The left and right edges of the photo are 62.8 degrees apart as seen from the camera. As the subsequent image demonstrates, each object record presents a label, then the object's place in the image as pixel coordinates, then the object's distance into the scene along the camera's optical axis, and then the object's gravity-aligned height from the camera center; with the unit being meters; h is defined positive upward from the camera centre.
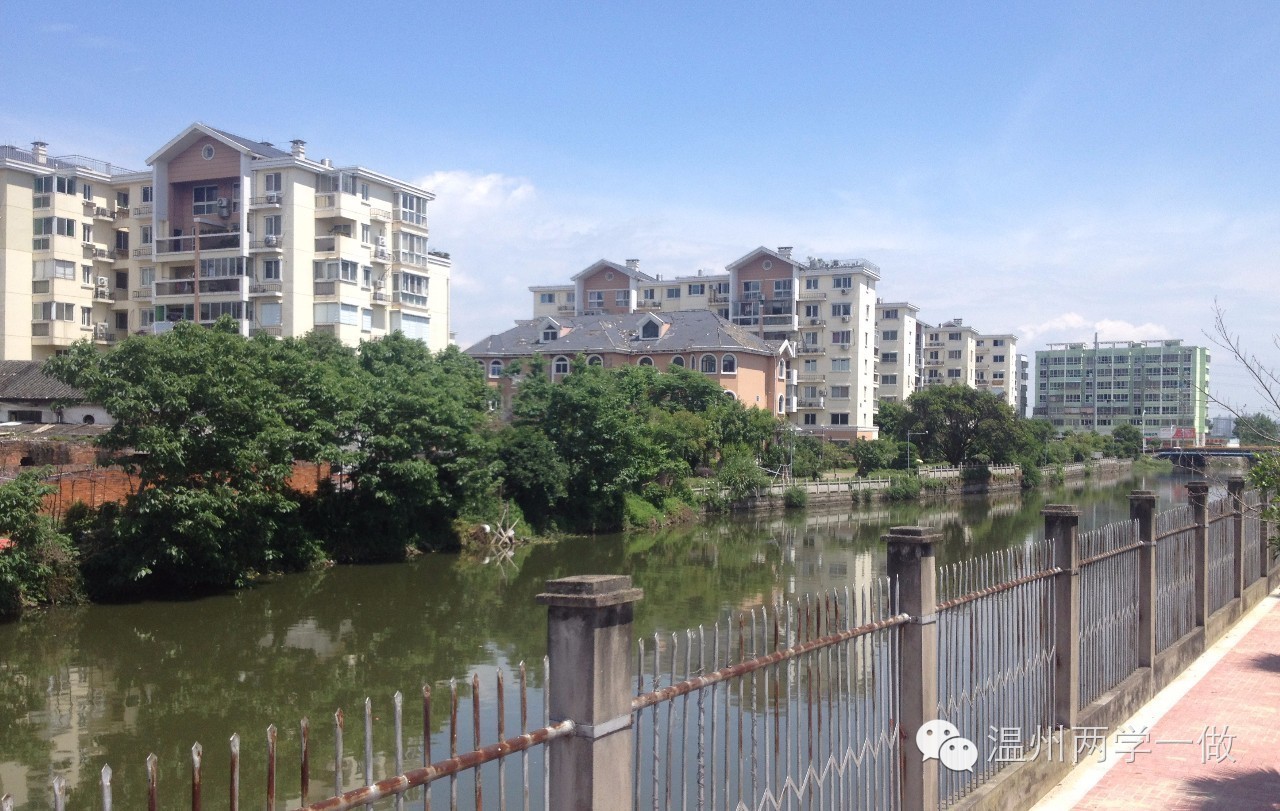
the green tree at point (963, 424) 57.16 +0.32
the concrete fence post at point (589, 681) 3.20 -0.78
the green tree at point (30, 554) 18.00 -2.30
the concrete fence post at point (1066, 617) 7.32 -1.31
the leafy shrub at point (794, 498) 44.82 -2.92
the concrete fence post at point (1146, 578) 9.11 -1.29
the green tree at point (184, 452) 20.44 -0.43
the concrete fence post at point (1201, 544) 11.03 -1.22
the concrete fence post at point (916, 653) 5.36 -1.16
